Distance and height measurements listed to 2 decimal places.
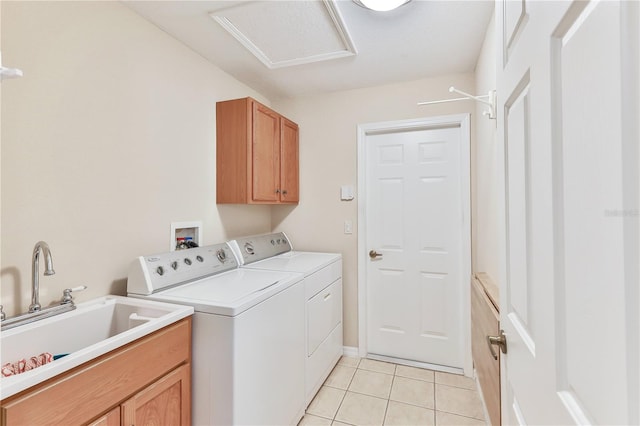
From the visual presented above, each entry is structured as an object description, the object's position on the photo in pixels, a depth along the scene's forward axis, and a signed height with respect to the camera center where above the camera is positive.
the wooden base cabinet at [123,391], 0.85 -0.58
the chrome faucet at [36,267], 1.19 -0.19
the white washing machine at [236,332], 1.36 -0.57
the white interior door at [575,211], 0.36 +0.01
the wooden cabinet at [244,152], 2.24 +0.51
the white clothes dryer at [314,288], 2.10 -0.55
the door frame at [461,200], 2.47 +0.12
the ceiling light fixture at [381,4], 1.55 +1.11
